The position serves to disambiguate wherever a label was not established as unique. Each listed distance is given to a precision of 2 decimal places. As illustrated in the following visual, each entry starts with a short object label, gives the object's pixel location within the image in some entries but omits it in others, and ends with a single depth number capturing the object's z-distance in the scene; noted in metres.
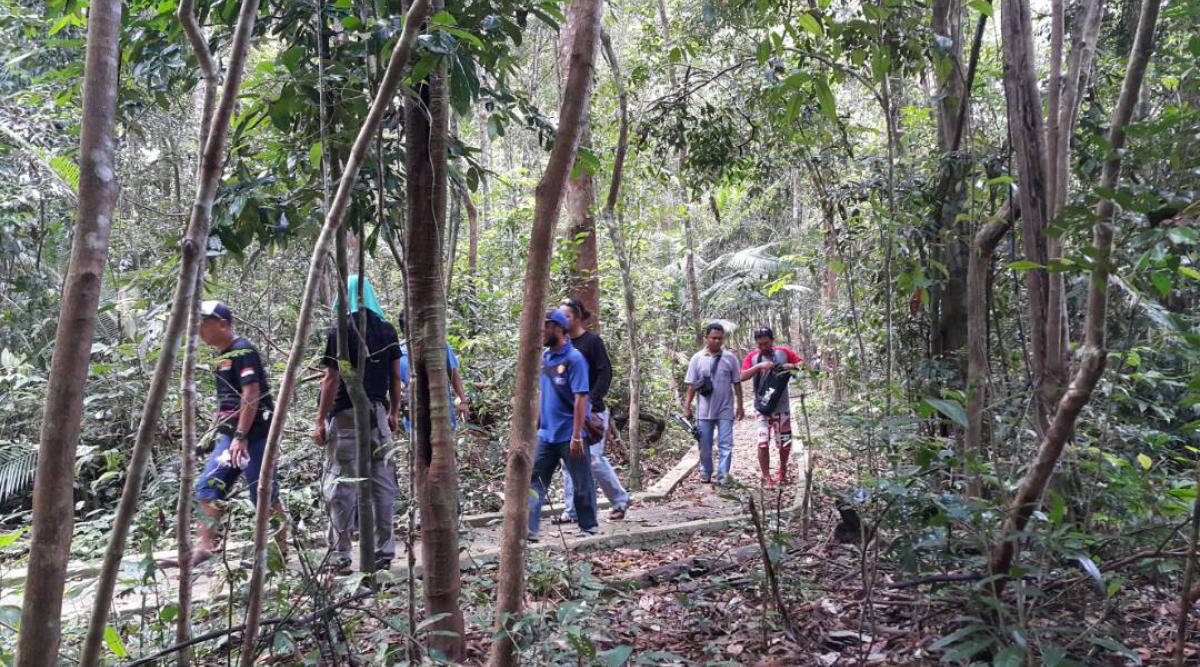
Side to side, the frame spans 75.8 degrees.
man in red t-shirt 8.33
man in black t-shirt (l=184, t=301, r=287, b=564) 4.36
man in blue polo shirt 5.93
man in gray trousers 4.47
